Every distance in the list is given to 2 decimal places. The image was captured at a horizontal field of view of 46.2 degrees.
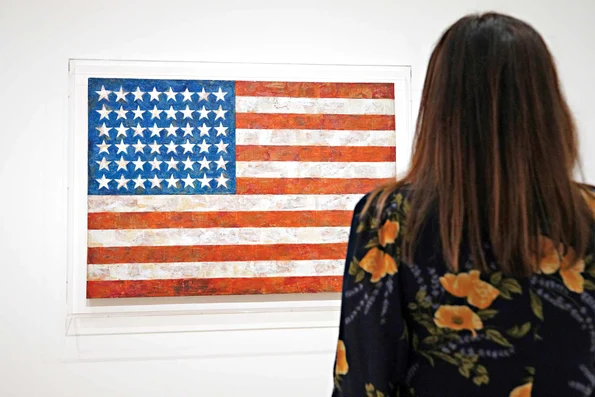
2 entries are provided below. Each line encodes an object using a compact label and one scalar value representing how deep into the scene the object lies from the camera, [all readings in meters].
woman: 0.93
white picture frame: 2.47
